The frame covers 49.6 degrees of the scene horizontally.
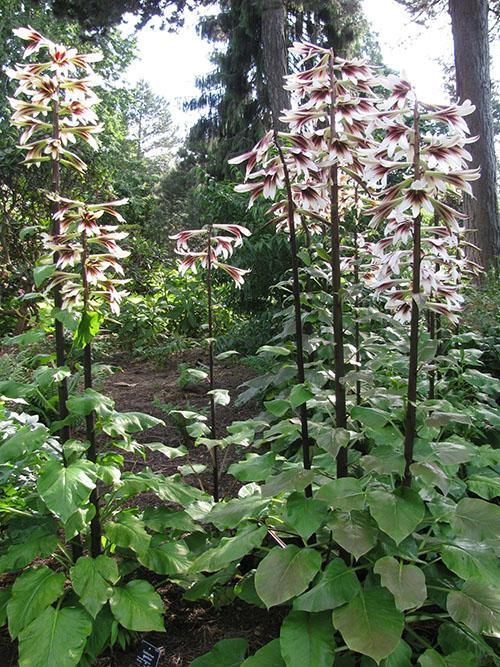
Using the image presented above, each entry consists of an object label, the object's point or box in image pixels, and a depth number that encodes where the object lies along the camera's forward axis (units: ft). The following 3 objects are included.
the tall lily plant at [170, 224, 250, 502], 7.81
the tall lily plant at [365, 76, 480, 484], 5.33
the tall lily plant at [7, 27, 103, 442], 6.74
